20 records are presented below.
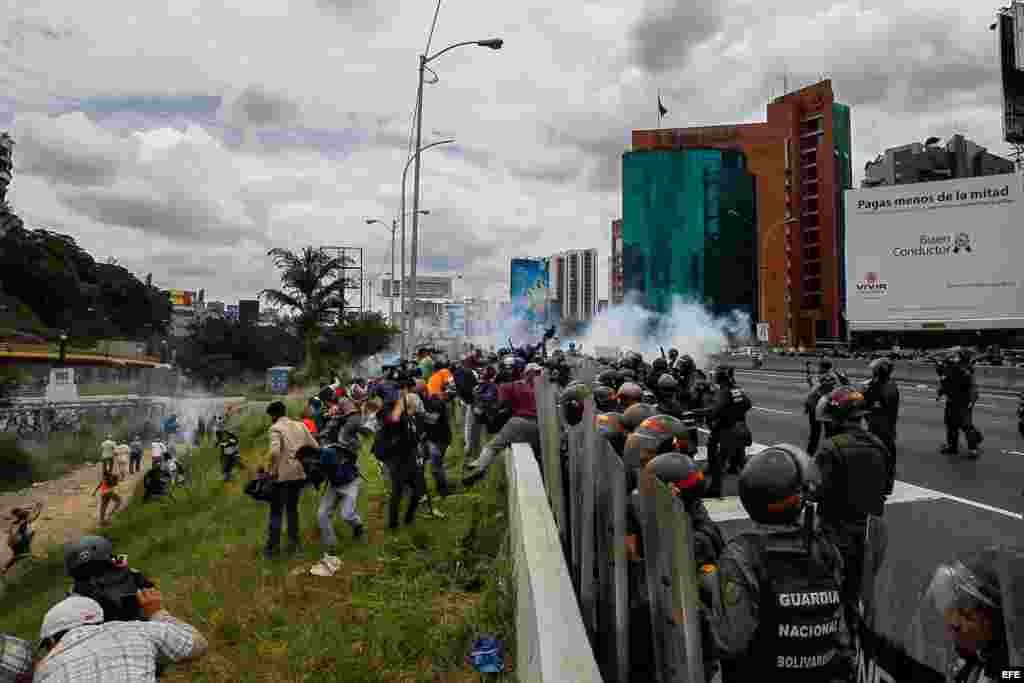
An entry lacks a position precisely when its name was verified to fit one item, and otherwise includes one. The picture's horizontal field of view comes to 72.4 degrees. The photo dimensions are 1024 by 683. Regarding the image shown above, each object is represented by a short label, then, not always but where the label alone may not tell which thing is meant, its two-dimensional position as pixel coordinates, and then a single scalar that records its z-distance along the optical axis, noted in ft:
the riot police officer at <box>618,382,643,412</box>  20.29
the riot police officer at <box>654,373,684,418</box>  26.84
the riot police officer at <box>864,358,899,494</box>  25.75
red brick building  212.23
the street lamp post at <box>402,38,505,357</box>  52.65
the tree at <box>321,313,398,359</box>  124.98
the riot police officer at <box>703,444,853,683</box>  6.93
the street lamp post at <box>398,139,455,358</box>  82.17
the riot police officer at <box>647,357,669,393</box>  31.73
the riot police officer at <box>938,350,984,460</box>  32.17
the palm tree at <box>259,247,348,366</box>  125.80
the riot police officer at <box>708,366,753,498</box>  26.89
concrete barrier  7.85
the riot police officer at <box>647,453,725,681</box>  9.14
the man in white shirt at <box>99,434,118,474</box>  61.62
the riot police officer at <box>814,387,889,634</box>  13.26
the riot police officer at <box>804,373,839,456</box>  25.61
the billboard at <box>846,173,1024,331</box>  122.21
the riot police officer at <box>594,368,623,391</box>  26.69
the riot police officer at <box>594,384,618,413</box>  21.44
